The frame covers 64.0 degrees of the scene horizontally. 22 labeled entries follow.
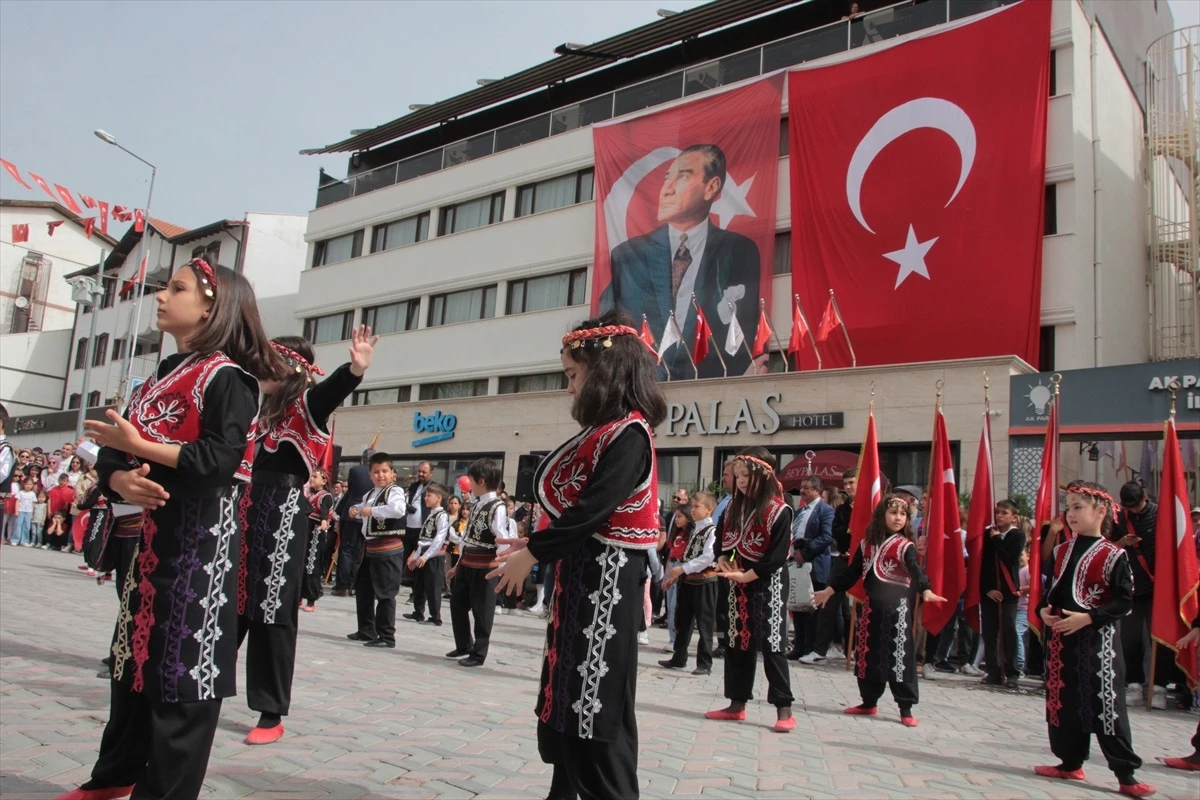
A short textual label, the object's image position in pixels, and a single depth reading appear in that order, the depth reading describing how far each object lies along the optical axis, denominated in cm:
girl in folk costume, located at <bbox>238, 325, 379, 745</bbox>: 501
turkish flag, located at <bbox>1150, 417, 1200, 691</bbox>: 816
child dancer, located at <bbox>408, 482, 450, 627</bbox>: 1169
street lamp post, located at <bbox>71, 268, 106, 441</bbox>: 2779
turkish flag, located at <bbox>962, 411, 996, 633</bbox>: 1124
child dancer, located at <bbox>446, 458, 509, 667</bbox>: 909
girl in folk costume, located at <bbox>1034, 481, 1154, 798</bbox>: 587
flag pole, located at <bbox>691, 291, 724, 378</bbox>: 2409
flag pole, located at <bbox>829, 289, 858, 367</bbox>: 2183
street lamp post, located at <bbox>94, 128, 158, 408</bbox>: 2643
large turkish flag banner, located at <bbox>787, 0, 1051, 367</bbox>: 2044
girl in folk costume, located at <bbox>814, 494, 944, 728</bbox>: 775
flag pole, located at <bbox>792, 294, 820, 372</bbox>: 2225
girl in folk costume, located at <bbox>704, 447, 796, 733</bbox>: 710
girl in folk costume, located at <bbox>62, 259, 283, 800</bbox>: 303
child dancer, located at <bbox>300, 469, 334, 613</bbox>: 817
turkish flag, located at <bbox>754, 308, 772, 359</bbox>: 2278
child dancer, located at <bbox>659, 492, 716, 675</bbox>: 1011
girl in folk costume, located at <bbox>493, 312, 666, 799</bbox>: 331
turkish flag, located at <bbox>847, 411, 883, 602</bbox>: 1117
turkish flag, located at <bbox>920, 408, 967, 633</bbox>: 1094
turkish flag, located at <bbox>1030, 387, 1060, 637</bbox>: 971
